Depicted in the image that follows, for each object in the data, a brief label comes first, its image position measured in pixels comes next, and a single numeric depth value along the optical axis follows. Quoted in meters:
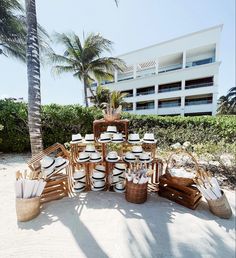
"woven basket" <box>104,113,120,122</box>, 3.65
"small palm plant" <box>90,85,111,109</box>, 16.80
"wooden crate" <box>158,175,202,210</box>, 2.76
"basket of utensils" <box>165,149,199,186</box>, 2.98
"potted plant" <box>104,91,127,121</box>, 3.64
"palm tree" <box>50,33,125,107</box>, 12.66
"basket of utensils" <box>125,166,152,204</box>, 2.84
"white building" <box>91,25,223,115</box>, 17.56
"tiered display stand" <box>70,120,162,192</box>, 3.45
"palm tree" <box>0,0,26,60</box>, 8.27
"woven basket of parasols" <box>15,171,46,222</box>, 2.38
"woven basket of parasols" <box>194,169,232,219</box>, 2.50
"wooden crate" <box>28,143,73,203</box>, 2.89
